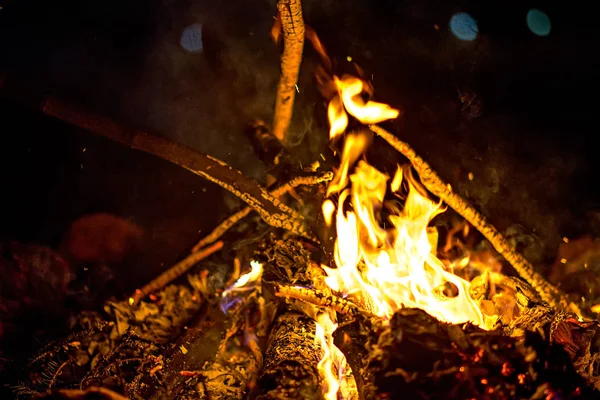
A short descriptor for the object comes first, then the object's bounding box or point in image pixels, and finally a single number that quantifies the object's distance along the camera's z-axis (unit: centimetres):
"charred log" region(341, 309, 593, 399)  185
